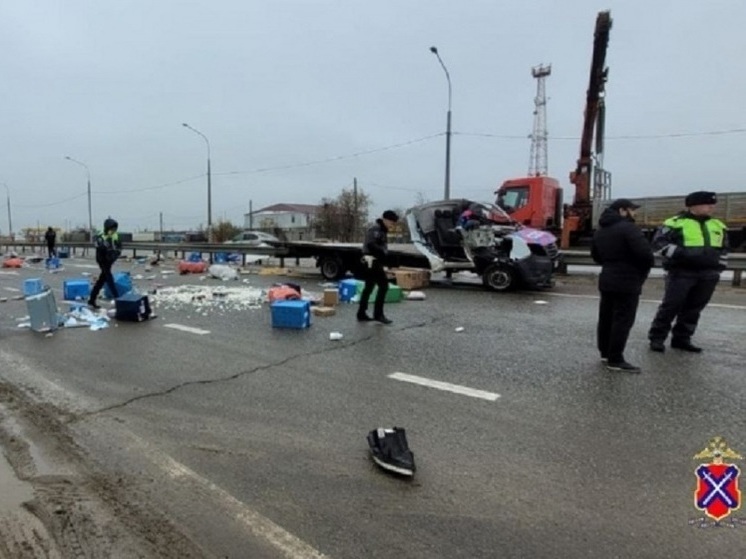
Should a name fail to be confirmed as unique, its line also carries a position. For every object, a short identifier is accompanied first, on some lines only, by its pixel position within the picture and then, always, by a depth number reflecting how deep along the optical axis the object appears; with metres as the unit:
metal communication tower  57.41
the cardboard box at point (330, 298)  10.34
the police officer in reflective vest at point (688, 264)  6.38
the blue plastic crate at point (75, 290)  12.35
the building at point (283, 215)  91.54
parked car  32.22
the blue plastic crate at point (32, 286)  10.83
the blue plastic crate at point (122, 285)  11.87
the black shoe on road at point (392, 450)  3.46
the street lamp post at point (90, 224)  45.81
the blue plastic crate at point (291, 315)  8.36
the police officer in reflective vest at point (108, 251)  11.36
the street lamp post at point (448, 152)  20.44
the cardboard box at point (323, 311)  9.37
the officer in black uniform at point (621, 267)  5.72
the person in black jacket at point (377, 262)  8.77
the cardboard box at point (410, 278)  13.04
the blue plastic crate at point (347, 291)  11.21
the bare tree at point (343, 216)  48.53
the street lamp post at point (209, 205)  32.80
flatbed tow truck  12.41
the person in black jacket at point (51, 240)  31.39
